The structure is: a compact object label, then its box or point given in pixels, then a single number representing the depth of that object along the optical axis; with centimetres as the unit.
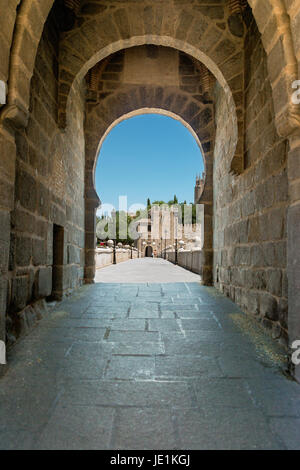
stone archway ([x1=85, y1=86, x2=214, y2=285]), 588
